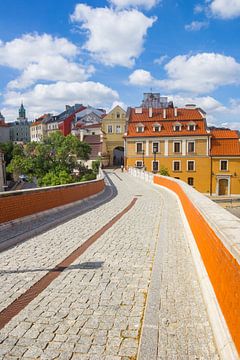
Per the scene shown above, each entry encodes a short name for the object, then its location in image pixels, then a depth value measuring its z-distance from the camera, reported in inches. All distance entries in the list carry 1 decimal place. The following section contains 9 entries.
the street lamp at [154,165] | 1862.3
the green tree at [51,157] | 1496.1
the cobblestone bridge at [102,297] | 130.7
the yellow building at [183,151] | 1833.2
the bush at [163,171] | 1688.0
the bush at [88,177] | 1582.9
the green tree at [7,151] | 2883.9
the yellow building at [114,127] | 2354.8
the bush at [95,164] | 2075.2
